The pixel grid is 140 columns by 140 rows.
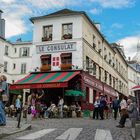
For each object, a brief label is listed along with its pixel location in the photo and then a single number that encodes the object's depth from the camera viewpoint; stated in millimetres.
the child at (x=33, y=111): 11531
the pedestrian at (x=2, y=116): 6379
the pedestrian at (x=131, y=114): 6674
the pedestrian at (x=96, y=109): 12467
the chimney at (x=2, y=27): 26376
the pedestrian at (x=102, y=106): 12276
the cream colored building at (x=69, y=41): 17171
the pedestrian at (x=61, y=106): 13584
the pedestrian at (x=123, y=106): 8324
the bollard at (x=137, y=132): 5080
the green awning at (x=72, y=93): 14674
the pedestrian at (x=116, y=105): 12525
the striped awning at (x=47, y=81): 14507
